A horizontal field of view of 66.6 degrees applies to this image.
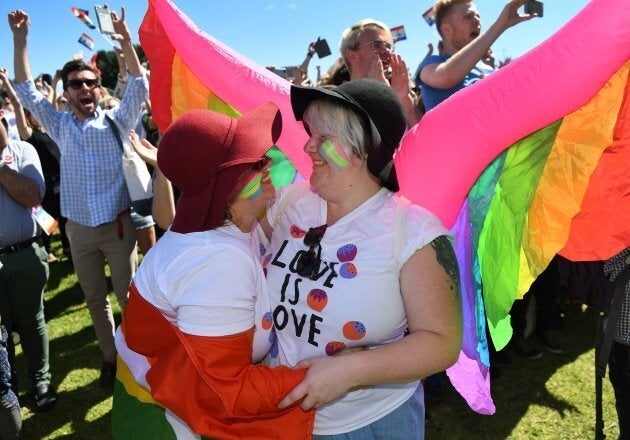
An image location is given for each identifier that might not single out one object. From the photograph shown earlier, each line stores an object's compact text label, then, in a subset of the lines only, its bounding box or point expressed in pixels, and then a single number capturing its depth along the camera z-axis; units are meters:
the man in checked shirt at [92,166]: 3.50
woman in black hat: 1.28
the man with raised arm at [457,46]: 2.47
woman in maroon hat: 1.21
